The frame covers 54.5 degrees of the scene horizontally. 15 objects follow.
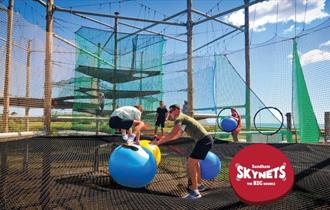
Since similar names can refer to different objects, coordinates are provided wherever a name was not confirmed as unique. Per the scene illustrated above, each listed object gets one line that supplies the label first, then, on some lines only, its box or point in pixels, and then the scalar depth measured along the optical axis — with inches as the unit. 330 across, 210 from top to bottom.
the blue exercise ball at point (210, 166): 230.7
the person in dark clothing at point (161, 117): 359.3
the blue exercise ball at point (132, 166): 185.2
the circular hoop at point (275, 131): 343.3
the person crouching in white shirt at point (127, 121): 239.0
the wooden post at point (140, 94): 385.5
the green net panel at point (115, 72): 357.4
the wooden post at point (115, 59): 371.6
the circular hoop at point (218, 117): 371.7
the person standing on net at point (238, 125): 355.7
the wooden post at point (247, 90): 371.2
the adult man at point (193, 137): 194.7
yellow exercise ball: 221.5
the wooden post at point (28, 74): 255.7
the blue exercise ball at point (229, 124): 347.9
